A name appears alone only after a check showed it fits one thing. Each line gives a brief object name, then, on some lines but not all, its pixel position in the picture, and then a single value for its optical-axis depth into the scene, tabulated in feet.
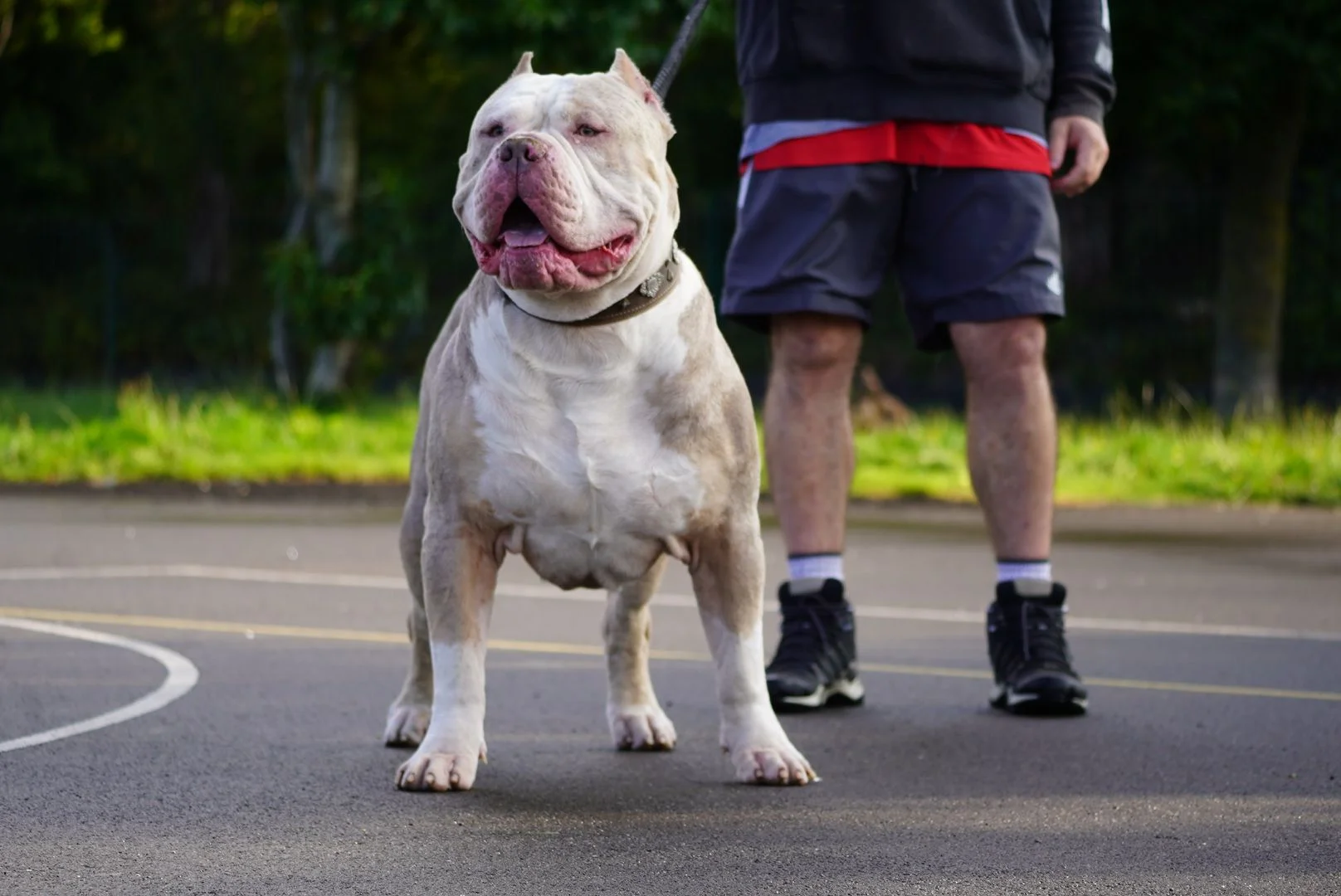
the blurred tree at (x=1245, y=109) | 55.72
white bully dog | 13.05
